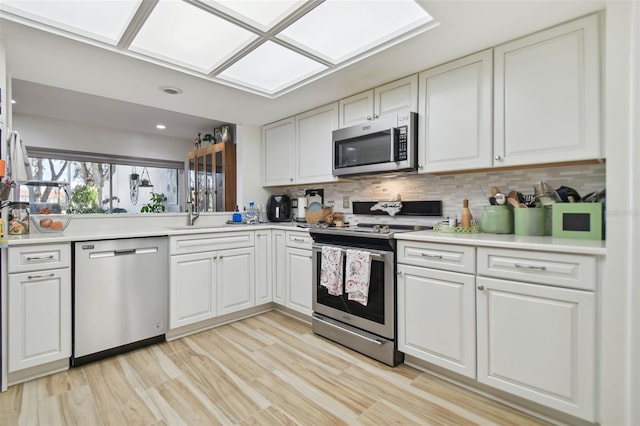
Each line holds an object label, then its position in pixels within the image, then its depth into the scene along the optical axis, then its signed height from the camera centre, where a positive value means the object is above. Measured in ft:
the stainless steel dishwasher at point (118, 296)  6.98 -2.04
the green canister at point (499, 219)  6.72 -0.15
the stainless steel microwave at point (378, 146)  7.68 +1.78
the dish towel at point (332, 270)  7.92 -1.52
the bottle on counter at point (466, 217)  7.29 -0.12
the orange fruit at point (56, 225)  7.45 -0.33
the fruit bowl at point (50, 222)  7.33 -0.25
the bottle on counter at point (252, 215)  11.95 -0.13
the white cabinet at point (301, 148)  10.18 +2.33
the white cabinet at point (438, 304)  5.93 -1.90
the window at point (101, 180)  15.49 +1.76
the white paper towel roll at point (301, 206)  11.77 +0.22
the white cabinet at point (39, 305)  6.17 -1.94
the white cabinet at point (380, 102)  7.91 +3.07
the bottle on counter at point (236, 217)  11.96 -0.21
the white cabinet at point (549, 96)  5.45 +2.21
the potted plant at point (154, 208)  13.43 +0.16
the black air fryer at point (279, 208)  12.42 +0.15
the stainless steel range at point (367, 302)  7.01 -2.26
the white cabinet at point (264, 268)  10.28 -1.90
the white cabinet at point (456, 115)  6.70 +2.23
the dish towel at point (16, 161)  6.70 +1.11
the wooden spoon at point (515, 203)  6.51 +0.19
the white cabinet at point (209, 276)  8.45 -1.89
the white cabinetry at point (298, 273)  9.32 -1.90
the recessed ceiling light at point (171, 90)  8.71 +3.49
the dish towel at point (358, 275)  7.29 -1.53
